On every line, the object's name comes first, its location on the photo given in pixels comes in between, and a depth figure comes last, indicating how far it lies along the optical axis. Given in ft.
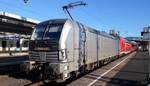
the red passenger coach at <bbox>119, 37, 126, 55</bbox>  53.25
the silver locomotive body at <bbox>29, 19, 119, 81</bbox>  16.78
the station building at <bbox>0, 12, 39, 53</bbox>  65.97
